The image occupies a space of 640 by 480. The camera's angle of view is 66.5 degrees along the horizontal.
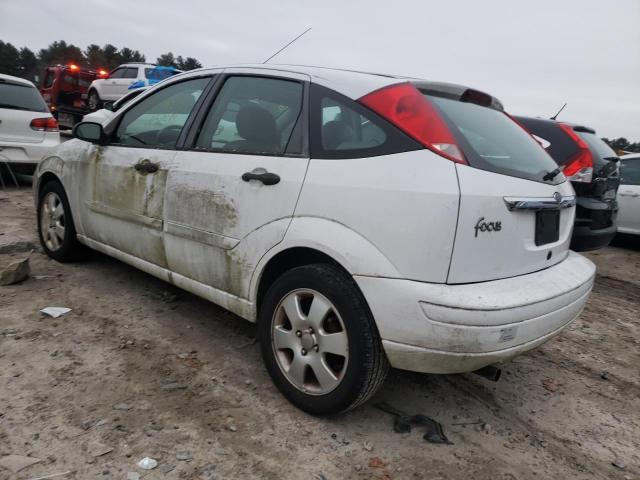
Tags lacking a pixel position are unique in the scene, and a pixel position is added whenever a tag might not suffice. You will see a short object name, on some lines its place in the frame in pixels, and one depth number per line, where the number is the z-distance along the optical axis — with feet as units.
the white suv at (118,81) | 50.29
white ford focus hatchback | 6.56
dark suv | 14.52
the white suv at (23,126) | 22.65
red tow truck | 50.57
